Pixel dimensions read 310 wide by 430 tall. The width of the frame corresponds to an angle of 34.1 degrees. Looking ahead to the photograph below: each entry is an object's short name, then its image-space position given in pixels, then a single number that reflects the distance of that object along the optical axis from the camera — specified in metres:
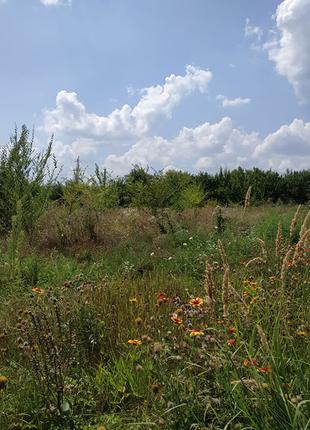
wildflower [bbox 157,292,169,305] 3.29
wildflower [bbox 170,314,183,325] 2.80
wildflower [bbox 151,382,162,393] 2.48
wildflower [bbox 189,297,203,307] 2.97
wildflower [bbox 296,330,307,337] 2.60
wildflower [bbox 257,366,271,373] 2.16
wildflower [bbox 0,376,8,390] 2.42
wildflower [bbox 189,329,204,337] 2.61
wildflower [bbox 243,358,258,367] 2.11
